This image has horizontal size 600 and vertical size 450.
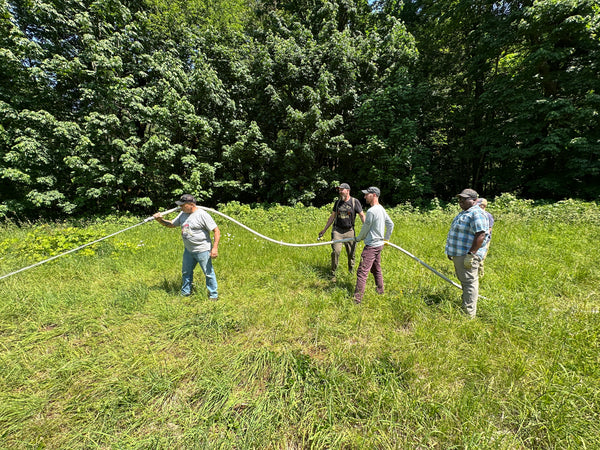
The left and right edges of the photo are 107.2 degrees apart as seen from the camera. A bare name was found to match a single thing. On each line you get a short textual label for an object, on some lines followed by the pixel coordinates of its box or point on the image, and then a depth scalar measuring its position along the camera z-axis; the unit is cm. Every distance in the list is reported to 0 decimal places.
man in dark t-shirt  440
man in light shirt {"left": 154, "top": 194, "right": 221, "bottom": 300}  356
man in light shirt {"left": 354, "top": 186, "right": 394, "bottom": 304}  347
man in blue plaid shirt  293
